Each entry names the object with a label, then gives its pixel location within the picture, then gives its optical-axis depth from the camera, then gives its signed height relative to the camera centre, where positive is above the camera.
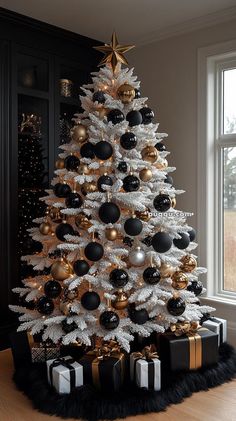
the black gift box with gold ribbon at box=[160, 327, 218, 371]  2.30 -0.79
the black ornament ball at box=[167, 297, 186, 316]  2.31 -0.54
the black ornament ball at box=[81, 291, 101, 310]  2.16 -0.48
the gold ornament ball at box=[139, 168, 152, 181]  2.38 +0.20
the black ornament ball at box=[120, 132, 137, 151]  2.33 +0.39
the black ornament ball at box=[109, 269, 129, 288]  2.19 -0.36
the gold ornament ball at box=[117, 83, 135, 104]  2.42 +0.68
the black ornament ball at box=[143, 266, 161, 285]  2.25 -0.36
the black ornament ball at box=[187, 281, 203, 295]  2.58 -0.49
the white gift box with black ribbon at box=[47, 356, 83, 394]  2.06 -0.83
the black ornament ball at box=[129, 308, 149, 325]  2.28 -0.59
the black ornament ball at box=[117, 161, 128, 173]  2.32 +0.24
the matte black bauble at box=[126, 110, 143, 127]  2.41 +0.53
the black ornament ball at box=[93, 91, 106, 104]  2.43 +0.66
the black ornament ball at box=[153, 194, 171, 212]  2.35 +0.04
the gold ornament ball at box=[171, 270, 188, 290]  2.38 -0.41
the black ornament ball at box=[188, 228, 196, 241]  2.64 -0.16
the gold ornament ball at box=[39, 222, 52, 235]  2.43 -0.11
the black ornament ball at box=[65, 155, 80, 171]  2.40 +0.27
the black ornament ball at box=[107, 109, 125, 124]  2.37 +0.53
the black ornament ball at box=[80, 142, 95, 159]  2.37 +0.34
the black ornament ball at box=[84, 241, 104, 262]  2.17 -0.22
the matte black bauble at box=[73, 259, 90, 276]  2.18 -0.30
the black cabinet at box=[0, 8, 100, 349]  3.00 +0.78
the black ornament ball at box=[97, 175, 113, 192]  2.30 +0.16
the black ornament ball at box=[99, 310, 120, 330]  2.16 -0.58
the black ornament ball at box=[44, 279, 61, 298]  2.27 -0.44
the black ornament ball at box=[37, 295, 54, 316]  2.28 -0.53
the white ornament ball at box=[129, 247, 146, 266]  2.27 -0.26
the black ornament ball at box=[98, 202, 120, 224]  2.20 -0.02
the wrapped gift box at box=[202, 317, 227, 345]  2.62 -0.75
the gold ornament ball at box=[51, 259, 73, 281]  2.24 -0.33
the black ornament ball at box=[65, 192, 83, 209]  2.30 +0.05
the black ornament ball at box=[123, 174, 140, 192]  2.30 +0.15
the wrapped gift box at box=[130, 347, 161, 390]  2.12 -0.84
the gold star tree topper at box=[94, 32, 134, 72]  2.50 +0.95
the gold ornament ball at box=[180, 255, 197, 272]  2.51 -0.33
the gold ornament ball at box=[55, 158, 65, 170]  2.51 +0.28
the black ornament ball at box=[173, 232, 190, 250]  2.45 -0.19
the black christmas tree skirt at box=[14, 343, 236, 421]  1.98 -0.94
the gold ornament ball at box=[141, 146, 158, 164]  2.43 +0.32
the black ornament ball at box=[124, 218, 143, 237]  2.23 -0.09
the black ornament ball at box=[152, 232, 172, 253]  2.27 -0.18
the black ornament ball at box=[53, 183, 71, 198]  2.36 +0.11
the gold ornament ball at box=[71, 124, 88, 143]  2.44 +0.45
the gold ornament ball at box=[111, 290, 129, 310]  2.25 -0.50
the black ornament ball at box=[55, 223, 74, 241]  2.32 -0.12
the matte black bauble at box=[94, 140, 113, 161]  2.30 +0.33
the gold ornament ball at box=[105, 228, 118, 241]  2.23 -0.13
